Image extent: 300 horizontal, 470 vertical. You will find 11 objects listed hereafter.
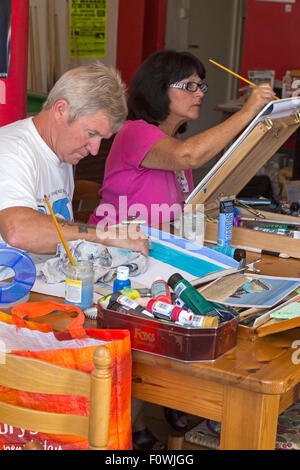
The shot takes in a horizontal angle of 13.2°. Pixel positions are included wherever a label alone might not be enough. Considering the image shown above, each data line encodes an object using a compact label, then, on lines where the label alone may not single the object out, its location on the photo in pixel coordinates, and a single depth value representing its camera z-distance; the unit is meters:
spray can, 3.58
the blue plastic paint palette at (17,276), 3.11
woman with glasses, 3.88
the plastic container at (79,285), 3.07
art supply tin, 2.85
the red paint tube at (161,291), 3.00
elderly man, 3.36
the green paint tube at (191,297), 2.95
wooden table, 2.82
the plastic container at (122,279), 3.09
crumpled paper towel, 3.24
